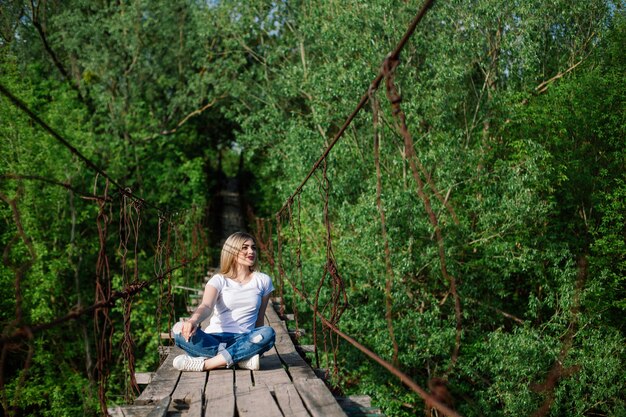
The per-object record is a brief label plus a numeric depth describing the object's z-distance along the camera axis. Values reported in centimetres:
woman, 341
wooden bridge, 263
